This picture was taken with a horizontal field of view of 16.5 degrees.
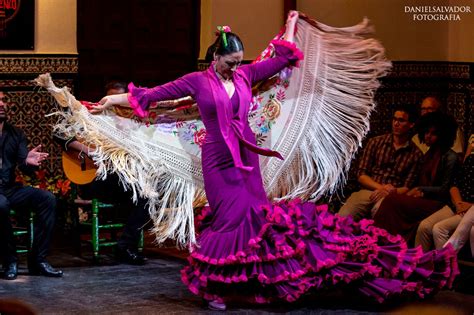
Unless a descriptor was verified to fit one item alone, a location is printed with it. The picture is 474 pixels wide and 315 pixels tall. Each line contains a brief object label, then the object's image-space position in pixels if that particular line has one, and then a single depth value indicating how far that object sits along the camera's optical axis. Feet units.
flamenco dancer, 27.42
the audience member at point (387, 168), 35.10
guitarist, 35.08
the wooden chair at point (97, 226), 35.39
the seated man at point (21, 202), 32.54
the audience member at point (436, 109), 37.30
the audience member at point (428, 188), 33.64
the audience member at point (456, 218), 31.50
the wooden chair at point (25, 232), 34.10
